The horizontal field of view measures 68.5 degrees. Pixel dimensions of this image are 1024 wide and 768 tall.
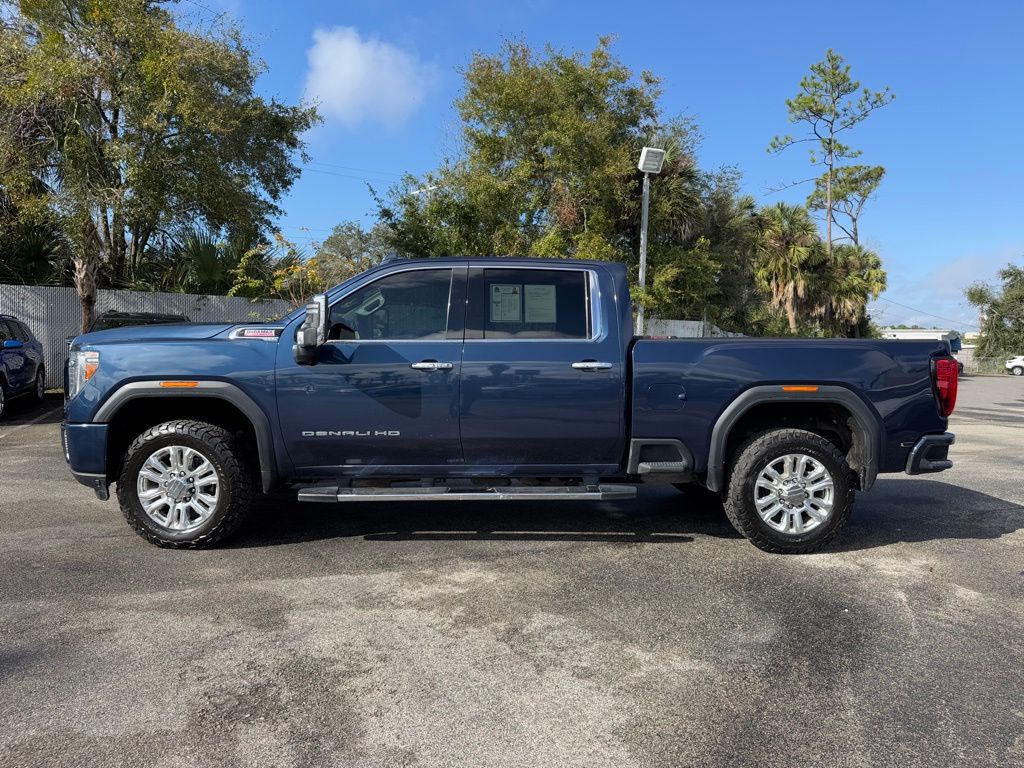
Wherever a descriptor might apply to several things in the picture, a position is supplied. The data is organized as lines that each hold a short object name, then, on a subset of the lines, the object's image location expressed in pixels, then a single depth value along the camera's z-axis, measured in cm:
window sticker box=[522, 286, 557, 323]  531
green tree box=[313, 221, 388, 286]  1495
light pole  1211
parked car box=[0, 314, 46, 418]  1154
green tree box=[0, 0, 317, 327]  1267
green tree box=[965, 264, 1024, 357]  5172
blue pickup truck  504
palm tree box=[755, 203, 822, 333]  3031
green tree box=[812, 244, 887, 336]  3166
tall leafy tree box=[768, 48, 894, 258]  2739
